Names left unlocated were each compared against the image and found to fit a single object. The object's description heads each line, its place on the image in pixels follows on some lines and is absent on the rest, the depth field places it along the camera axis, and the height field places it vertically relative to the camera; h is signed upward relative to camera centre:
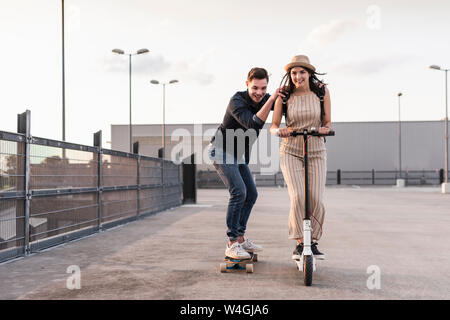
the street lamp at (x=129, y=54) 28.35 +6.98
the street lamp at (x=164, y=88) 35.38 +6.11
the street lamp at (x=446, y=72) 28.79 +5.53
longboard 4.63 -0.90
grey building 46.72 +2.37
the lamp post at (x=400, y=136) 43.16 +3.16
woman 4.47 +0.24
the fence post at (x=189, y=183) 15.84 -0.39
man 4.68 +0.28
